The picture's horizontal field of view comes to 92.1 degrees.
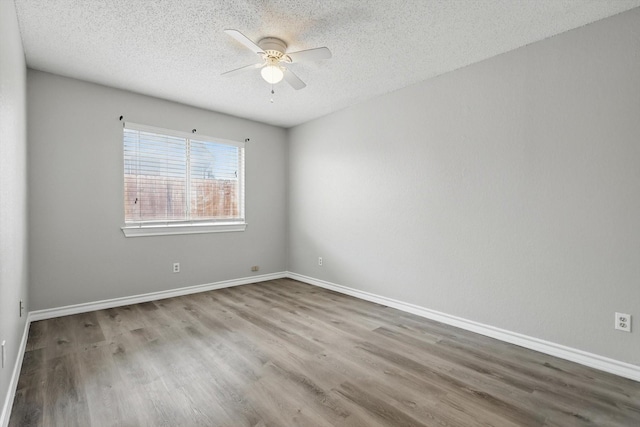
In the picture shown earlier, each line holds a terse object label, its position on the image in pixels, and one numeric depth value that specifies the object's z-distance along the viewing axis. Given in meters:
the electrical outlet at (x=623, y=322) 2.12
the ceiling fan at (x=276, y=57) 2.35
